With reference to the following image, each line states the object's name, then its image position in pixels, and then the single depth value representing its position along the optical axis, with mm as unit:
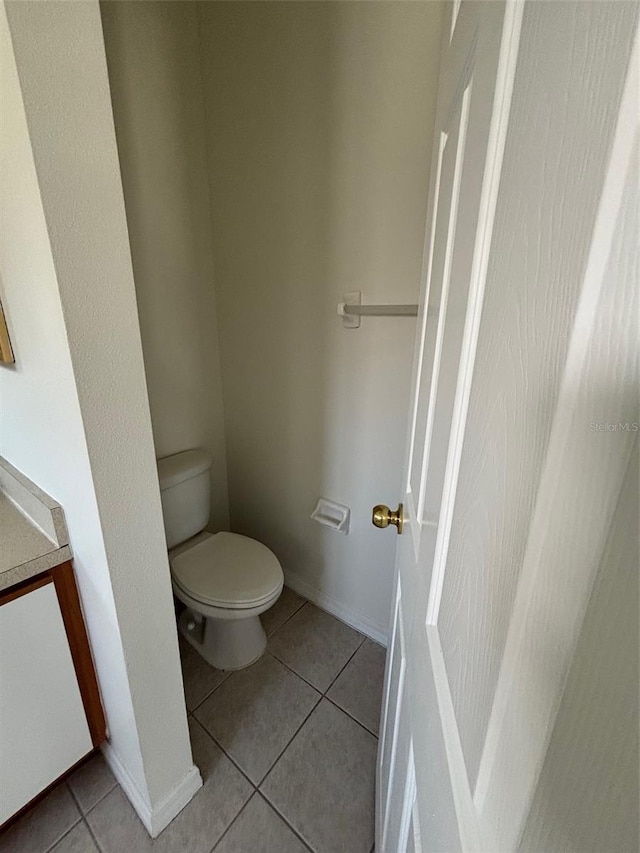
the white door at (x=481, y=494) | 185
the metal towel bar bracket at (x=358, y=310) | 1242
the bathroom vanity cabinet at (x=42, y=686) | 923
